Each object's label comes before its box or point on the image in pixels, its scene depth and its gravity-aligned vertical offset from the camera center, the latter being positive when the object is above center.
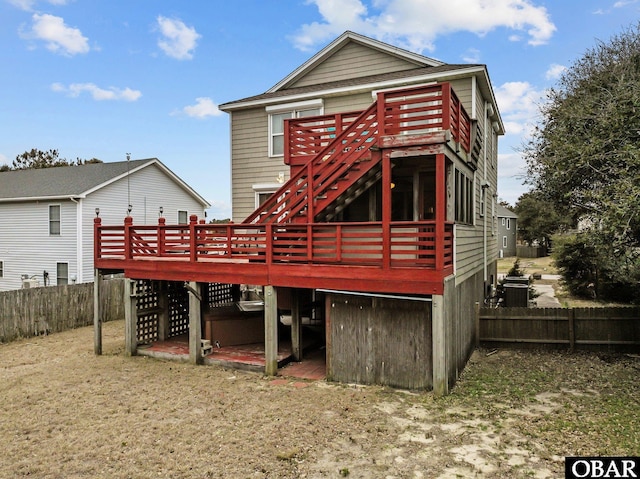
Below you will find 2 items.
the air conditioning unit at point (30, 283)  19.36 -1.95
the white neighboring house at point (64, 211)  21.50 +1.47
